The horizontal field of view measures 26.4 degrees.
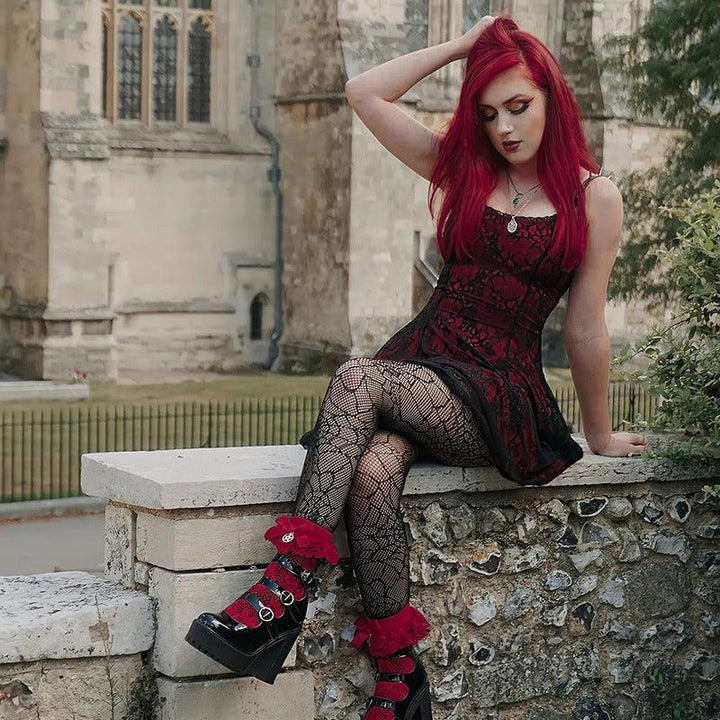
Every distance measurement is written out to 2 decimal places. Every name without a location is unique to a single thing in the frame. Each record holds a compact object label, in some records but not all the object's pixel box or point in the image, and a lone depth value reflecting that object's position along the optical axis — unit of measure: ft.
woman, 13.38
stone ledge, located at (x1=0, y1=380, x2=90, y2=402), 58.13
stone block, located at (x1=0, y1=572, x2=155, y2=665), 12.95
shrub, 16.12
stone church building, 64.08
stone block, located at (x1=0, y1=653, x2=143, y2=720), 13.05
